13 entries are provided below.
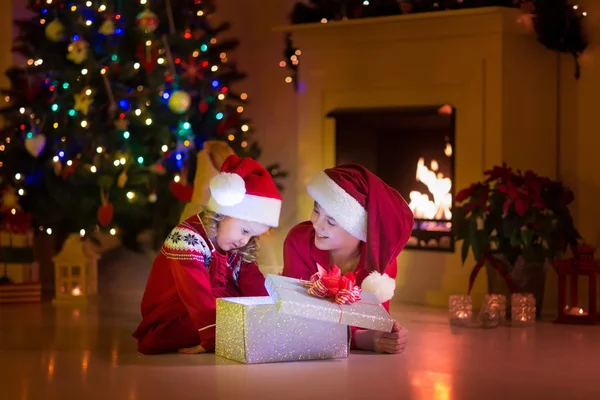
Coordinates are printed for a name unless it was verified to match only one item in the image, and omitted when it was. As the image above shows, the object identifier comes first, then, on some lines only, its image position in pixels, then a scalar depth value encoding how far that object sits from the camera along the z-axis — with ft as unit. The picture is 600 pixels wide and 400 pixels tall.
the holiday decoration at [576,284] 15.94
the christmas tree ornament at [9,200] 18.43
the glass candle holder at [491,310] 15.39
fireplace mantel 17.93
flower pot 16.84
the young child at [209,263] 11.69
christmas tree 18.29
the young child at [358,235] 11.63
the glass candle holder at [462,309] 15.53
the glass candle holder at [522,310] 15.61
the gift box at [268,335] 11.00
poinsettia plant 16.48
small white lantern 18.15
